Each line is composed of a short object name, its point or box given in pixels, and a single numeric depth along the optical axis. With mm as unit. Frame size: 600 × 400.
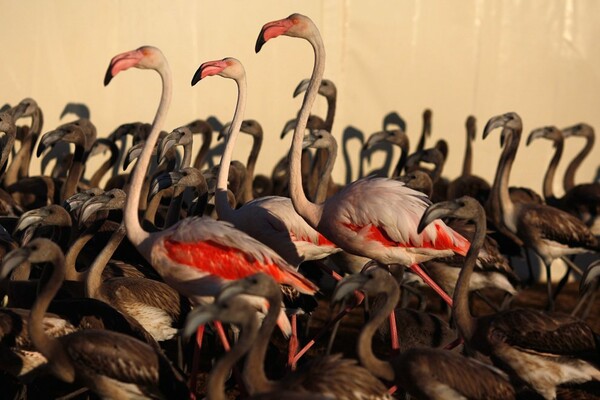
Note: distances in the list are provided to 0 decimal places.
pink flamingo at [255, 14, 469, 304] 17156
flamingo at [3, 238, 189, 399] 13633
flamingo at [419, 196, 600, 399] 14836
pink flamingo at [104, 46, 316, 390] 15312
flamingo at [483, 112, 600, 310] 21484
